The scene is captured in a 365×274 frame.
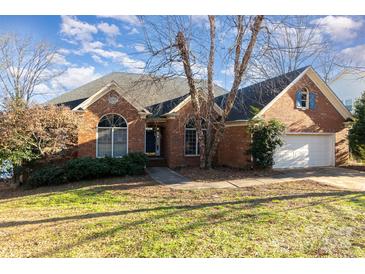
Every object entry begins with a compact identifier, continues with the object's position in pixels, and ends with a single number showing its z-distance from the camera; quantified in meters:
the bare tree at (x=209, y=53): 12.02
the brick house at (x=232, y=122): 14.77
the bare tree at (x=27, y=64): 20.56
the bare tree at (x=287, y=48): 11.01
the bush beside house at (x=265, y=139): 13.91
